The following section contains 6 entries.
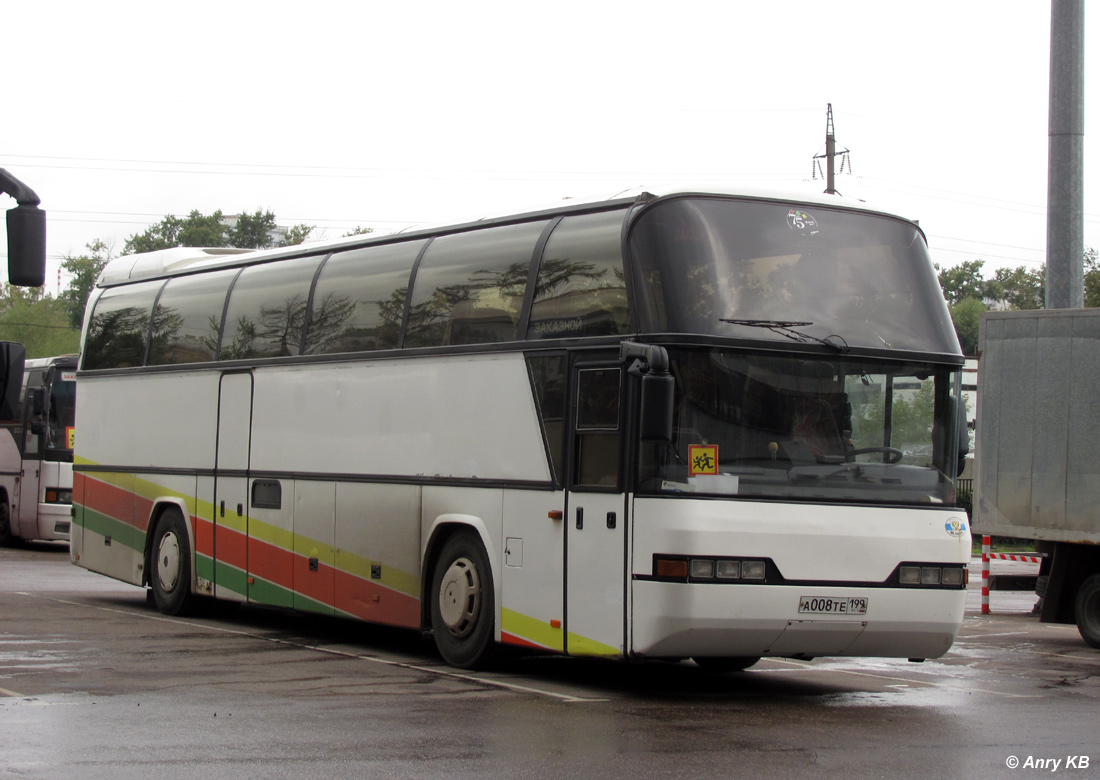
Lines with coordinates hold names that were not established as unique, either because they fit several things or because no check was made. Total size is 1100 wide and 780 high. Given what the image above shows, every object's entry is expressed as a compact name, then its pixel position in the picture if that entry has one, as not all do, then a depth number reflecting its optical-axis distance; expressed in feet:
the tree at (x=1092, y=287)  169.31
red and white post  62.49
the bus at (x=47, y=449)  90.58
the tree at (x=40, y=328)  266.57
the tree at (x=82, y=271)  308.60
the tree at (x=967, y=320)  286.46
